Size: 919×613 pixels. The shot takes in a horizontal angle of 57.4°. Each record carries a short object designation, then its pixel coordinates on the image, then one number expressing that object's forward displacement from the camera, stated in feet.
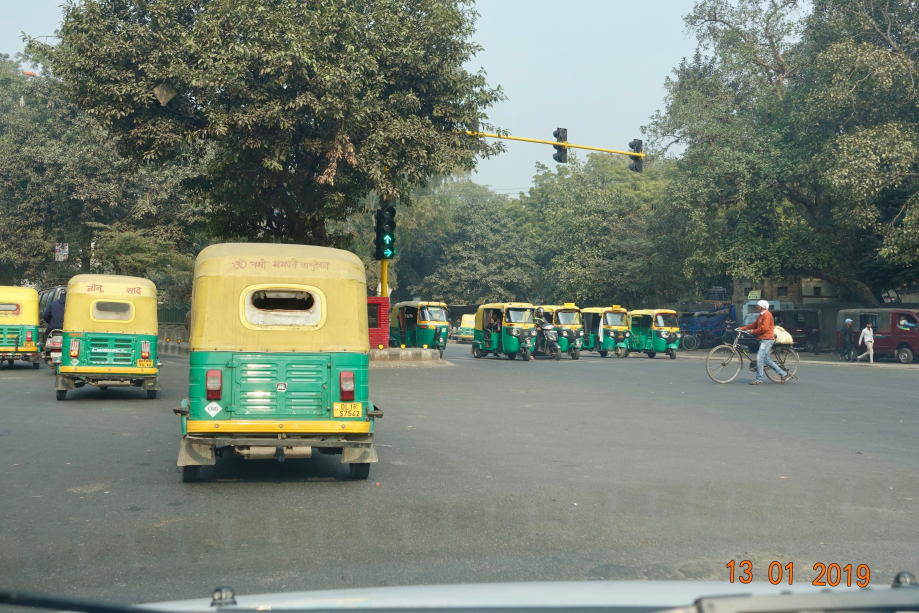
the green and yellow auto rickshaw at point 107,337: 49.47
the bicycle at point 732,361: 62.34
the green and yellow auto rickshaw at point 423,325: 118.32
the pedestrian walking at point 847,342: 104.93
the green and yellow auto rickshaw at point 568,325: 110.11
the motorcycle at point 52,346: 65.03
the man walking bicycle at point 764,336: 59.11
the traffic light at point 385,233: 71.56
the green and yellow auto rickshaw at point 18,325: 74.08
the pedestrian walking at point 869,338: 97.86
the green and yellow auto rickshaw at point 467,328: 183.83
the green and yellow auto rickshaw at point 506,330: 101.35
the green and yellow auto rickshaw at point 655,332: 115.85
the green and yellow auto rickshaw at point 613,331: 118.21
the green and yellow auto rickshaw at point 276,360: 25.00
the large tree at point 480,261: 214.07
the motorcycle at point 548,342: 102.42
